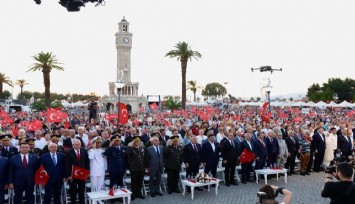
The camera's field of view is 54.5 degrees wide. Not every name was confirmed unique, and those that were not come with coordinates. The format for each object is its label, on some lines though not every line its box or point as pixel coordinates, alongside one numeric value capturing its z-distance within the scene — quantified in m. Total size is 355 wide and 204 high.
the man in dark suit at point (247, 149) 13.34
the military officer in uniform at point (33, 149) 10.84
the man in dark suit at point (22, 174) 9.23
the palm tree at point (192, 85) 106.12
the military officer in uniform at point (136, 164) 11.18
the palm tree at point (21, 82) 101.12
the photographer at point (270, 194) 4.60
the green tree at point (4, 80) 73.56
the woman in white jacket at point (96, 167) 10.58
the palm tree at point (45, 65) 43.03
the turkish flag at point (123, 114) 18.72
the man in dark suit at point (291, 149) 14.61
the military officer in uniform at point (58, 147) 11.00
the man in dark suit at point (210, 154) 12.56
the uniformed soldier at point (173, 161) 11.88
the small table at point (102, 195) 9.23
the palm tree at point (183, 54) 49.59
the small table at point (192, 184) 11.01
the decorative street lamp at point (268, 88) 21.14
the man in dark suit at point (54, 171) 9.62
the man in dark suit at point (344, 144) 15.09
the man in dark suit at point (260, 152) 13.63
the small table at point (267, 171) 12.86
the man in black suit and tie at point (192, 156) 12.20
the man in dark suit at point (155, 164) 11.66
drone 22.70
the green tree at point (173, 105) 61.66
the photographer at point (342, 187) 4.86
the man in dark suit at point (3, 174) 9.34
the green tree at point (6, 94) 115.21
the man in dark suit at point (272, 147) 14.07
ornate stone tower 99.44
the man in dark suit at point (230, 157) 12.88
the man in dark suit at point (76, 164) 9.95
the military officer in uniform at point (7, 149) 10.70
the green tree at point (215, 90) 167.38
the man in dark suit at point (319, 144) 15.03
